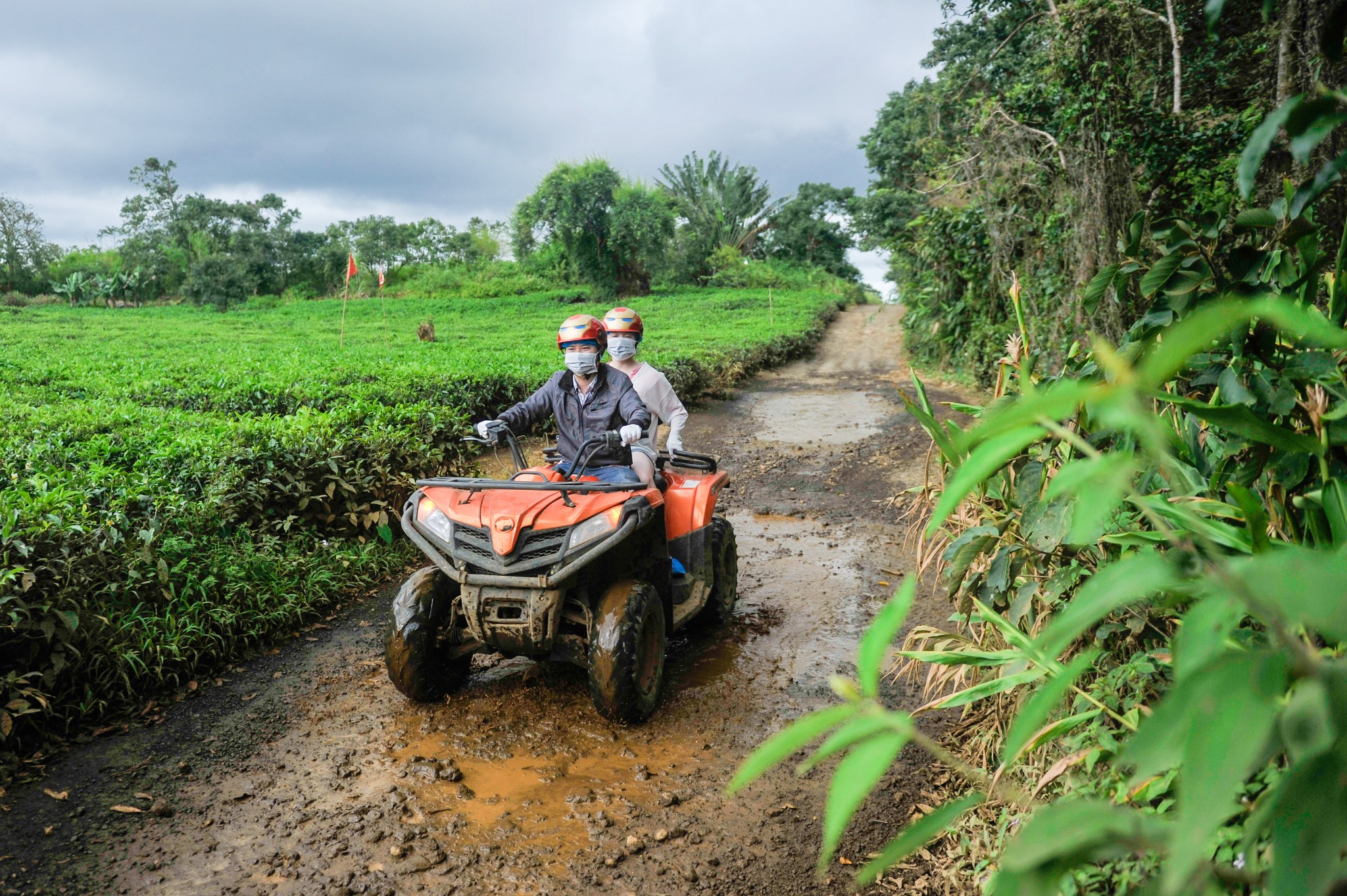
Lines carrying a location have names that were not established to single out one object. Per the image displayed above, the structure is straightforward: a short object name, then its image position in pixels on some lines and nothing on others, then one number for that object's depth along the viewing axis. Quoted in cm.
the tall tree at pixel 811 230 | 4600
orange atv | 324
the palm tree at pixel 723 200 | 4653
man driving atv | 413
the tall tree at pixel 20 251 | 4184
